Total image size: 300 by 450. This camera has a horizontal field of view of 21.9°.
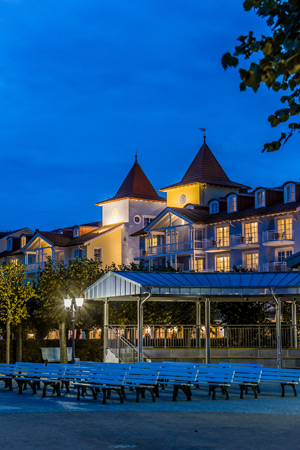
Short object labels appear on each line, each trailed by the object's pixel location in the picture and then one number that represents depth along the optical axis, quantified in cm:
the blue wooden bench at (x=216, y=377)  2134
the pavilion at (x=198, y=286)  2891
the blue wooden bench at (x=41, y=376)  2266
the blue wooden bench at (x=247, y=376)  2167
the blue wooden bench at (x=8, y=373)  2489
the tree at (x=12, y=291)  4162
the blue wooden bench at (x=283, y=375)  2164
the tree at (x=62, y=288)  4372
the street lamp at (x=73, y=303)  3070
